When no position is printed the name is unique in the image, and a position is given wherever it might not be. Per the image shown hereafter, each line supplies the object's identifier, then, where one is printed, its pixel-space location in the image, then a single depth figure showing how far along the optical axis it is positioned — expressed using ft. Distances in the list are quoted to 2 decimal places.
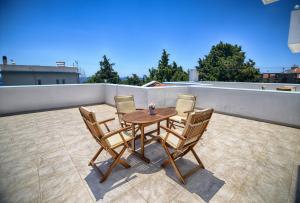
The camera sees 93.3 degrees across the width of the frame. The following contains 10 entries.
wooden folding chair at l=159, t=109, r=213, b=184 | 6.25
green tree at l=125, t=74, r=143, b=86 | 120.67
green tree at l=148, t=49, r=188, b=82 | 73.00
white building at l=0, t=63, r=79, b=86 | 58.34
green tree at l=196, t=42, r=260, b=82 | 63.62
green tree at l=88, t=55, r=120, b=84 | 93.15
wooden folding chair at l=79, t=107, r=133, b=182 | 6.60
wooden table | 8.21
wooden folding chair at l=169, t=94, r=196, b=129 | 11.61
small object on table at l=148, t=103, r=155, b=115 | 9.74
